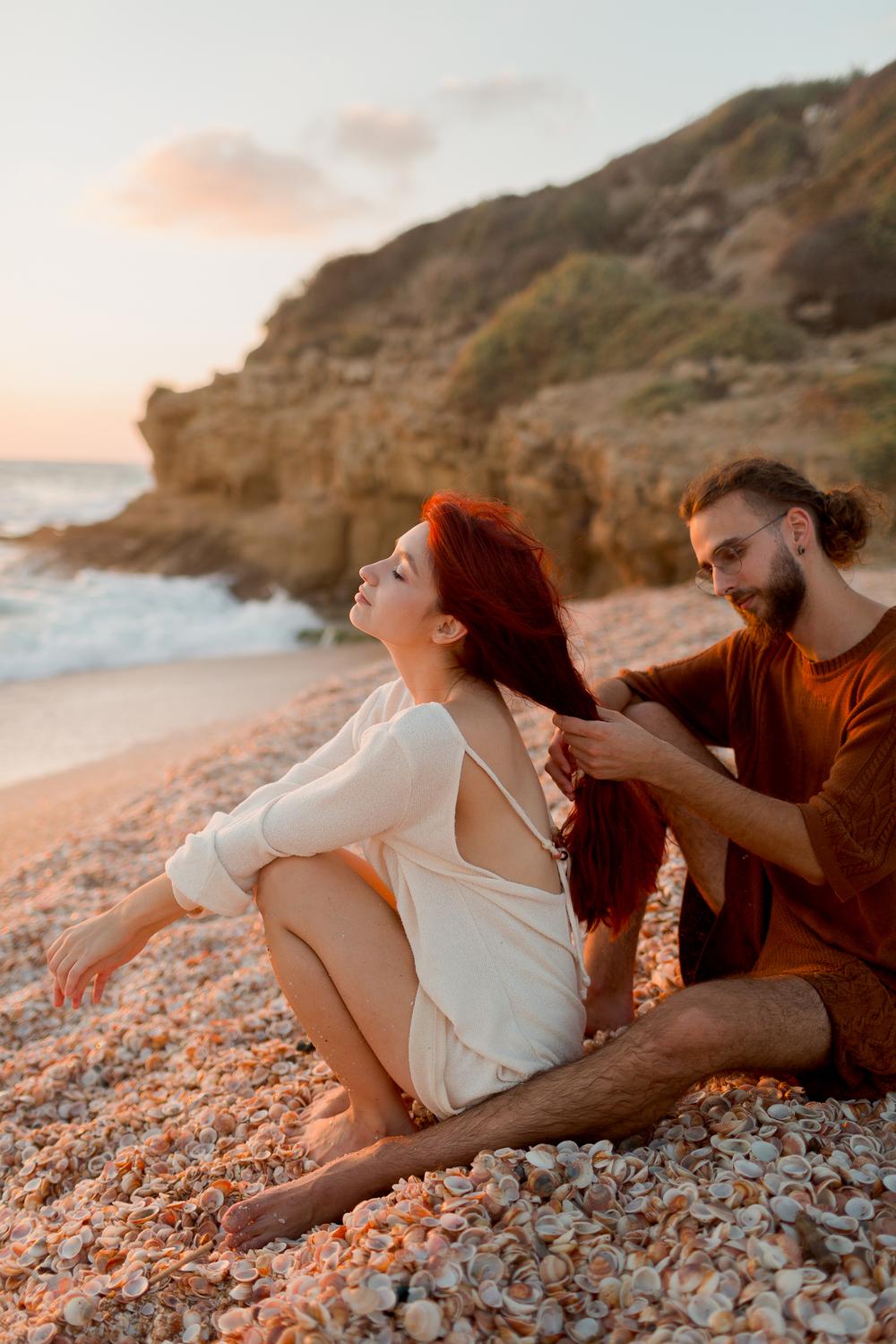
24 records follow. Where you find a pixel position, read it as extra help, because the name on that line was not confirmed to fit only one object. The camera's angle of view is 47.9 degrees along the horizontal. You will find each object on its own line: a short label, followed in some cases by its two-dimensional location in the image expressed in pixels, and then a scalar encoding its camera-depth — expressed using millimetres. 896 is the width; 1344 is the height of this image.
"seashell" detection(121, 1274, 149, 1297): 2131
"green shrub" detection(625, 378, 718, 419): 13875
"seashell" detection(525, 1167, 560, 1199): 2111
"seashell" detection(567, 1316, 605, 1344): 1803
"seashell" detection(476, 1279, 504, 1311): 1828
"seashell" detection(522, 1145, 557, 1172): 2162
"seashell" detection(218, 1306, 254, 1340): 1896
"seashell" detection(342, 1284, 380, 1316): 1801
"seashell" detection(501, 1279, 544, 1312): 1826
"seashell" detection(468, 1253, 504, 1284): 1884
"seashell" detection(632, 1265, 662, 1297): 1863
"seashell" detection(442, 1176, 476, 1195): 2096
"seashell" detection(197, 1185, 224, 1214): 2438
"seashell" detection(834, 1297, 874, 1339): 1710
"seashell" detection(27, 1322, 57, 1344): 2039
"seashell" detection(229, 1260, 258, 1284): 2111
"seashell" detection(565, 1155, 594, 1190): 2131
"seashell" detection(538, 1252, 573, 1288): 1894
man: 2281
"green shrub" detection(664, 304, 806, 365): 15133
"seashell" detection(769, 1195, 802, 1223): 1979
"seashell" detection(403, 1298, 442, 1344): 1773
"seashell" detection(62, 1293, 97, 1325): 2080
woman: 2342
